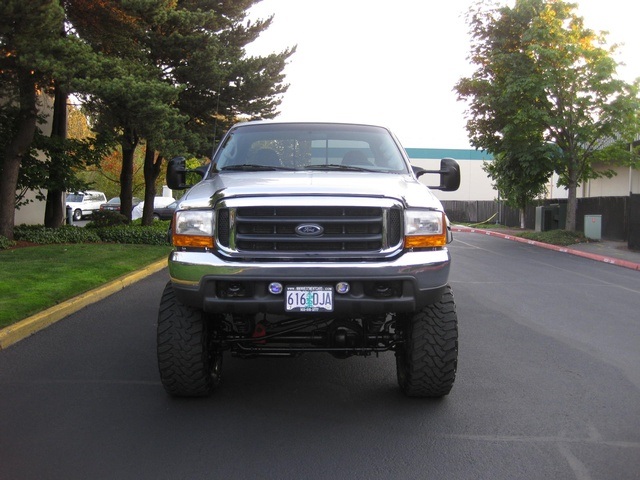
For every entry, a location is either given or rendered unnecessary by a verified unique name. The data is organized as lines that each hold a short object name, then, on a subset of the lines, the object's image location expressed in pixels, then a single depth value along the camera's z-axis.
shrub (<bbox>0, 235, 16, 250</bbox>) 14.80
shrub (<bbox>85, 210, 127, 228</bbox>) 21.97
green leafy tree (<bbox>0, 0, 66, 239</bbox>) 12.47
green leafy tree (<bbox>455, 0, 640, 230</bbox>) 22.94
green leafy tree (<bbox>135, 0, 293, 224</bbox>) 18.19
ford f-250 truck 4.36
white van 41.81
